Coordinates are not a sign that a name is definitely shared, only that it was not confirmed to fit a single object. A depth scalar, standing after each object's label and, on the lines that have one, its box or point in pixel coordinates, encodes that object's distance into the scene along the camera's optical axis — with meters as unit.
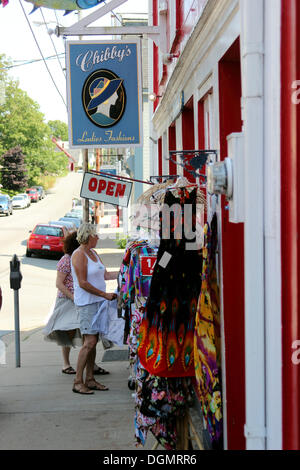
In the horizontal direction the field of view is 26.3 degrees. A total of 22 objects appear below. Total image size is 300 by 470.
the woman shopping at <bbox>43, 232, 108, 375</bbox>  7.15
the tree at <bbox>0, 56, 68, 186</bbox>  73.44
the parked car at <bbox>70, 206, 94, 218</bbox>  44.96
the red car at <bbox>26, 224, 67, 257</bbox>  24.67
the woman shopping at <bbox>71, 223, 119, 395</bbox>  6.28
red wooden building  2.83
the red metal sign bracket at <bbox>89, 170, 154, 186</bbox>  7.60
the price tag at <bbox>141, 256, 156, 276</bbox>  4.82
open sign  7.63
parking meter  7.72
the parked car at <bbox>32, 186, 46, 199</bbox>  71.00
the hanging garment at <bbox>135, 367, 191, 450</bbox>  4.21
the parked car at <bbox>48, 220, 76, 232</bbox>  27.54
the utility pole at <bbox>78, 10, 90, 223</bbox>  14.20
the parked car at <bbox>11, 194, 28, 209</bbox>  57.62
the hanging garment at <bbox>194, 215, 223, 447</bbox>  3.83
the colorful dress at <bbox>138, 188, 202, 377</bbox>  4.14
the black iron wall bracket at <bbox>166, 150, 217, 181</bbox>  4.43
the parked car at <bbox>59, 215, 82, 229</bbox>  33.98
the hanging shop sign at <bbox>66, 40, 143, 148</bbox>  8.52
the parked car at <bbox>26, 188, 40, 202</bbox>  67.50
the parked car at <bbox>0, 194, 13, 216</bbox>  48.64
